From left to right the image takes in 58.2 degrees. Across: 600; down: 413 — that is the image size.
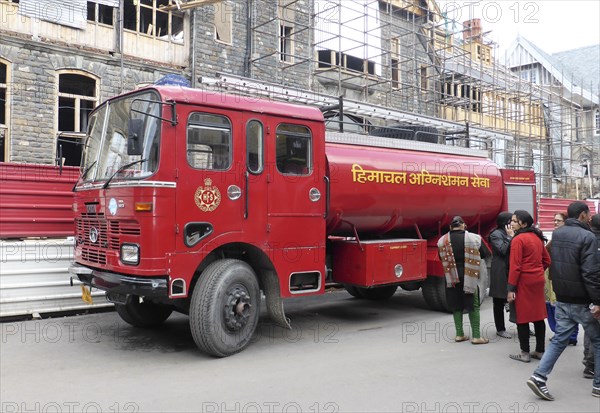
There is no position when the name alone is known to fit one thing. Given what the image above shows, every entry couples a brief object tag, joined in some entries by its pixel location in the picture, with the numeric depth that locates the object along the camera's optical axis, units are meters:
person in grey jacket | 6.91
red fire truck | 5.77
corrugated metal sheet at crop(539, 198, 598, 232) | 17.09
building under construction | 12.52
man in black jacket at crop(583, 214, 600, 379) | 5.38
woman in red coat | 5.82
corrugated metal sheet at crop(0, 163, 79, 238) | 7.88
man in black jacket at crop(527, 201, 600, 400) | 4.82
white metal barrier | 7.61
